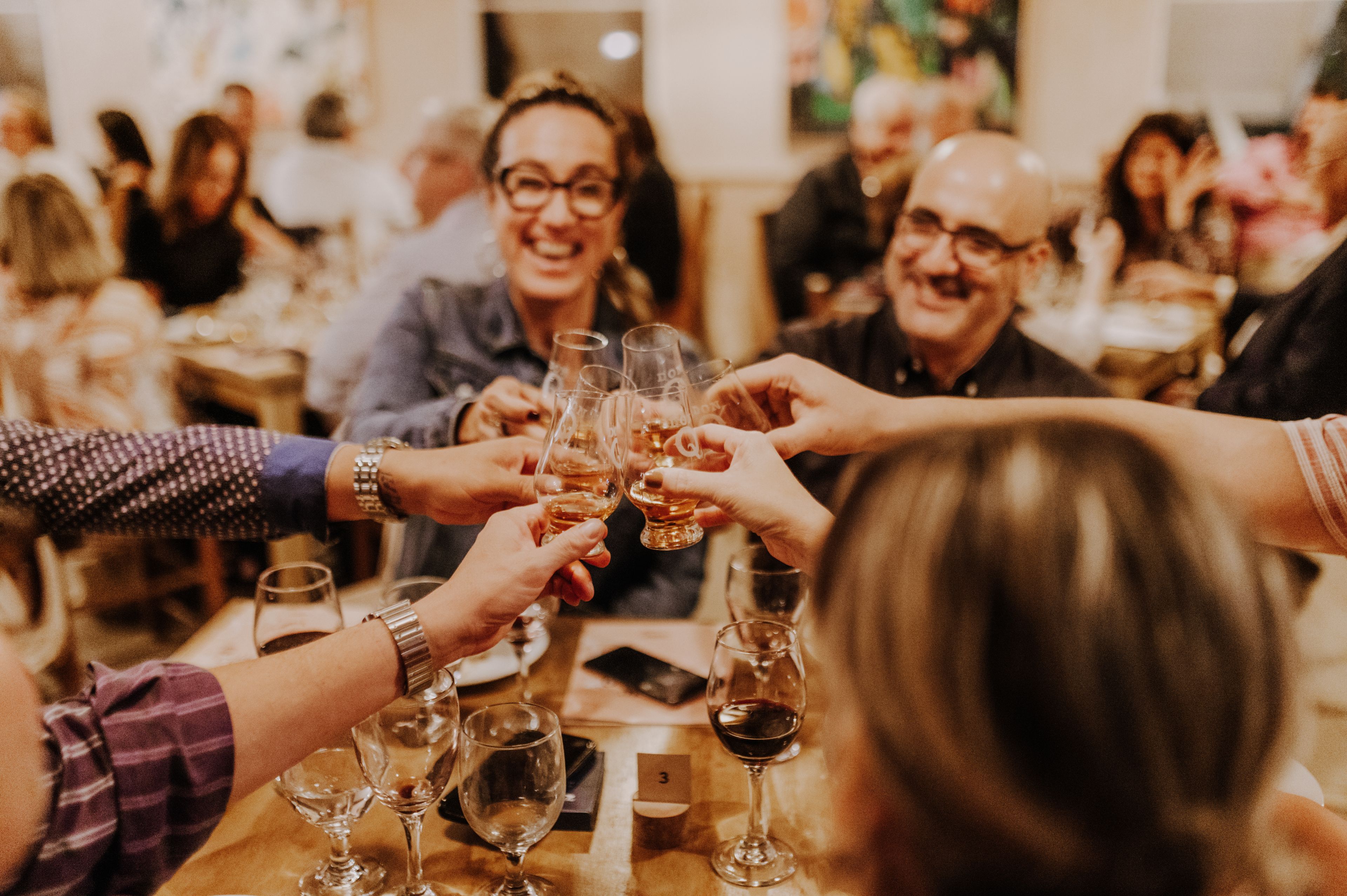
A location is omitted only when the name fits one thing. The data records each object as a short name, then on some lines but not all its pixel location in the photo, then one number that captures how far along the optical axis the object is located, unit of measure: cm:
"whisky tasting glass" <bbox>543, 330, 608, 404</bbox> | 180
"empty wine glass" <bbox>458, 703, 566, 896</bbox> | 104
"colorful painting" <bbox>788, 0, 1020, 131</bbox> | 660
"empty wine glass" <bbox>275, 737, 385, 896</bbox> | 109
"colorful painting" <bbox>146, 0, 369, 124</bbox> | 703
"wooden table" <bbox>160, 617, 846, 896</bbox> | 112
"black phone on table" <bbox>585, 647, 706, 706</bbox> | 148
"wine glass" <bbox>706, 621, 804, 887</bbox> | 114
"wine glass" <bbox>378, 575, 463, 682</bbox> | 156
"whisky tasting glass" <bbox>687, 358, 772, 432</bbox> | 141
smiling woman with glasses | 209
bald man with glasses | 223
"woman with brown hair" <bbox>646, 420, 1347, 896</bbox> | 55
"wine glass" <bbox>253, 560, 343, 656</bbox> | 130
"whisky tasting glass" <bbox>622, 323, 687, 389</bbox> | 150
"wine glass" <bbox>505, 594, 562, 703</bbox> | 142
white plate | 151
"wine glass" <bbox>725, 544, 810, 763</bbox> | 149
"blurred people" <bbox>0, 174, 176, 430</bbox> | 326
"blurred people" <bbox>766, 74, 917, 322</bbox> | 502
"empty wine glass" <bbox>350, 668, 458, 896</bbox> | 107
